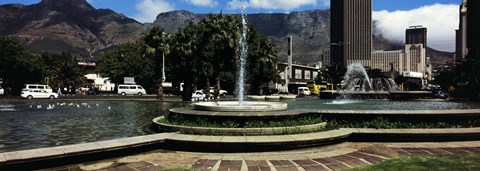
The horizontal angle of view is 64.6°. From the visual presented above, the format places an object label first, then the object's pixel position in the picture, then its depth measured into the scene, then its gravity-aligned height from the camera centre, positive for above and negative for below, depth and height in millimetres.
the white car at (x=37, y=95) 49112 -1172
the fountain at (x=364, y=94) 35875 -628
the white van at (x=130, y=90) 66938 -639
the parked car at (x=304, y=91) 68288 -676
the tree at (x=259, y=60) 60031 +4325
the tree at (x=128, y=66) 79250 +4478
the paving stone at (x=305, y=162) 8683 -1747
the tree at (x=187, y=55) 43094 +3734
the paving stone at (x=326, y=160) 8898 -1742
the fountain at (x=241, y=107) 12523 -690
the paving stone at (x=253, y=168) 8195 -1767
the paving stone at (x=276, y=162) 8641 -1744
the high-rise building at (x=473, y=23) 87062 +15668
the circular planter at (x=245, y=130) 11125 -1286
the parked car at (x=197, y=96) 44906 -1179
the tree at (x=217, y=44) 45250 +5443
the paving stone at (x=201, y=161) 8741 -1750
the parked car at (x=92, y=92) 72412 -1109
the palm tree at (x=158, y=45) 42625 +4691
